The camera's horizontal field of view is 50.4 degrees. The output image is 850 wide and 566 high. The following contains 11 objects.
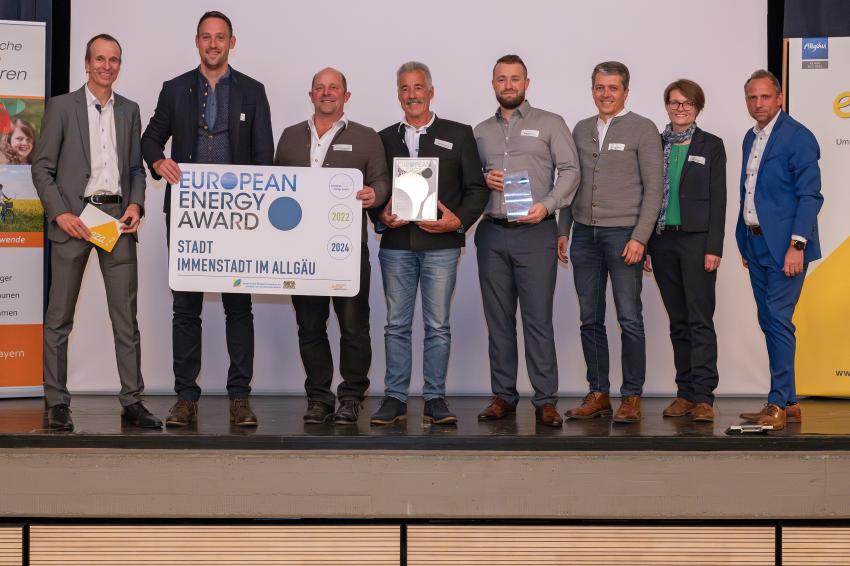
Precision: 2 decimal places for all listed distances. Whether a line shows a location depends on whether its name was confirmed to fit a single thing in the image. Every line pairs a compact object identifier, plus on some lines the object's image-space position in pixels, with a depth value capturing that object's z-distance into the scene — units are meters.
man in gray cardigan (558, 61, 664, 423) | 4.20
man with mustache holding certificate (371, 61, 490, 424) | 4.07
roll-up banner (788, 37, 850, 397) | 5.33
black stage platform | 3.71
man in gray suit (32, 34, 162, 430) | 3.94
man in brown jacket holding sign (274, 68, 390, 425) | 4.09
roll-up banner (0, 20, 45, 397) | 5.16
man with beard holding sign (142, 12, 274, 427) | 4.08
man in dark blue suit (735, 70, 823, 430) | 4.13
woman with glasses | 4.25
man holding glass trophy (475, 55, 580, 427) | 4.16
